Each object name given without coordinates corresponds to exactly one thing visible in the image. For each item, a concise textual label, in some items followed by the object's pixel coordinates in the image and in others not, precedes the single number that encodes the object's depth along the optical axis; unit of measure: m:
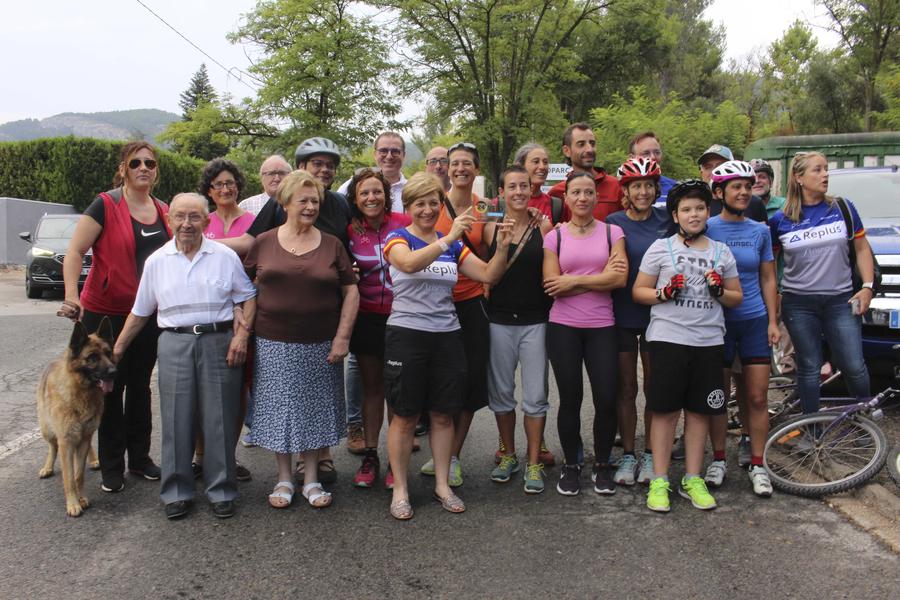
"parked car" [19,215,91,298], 15.37
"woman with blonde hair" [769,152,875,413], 4.77
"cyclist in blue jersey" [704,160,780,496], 4.59
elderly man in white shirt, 4.28
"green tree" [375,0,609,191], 26.19
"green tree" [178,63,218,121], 78.09
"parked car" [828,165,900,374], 5.85
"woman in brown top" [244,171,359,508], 4.31
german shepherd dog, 4.29
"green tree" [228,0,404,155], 25.34
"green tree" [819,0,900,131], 25.95
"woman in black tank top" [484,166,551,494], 4.64
